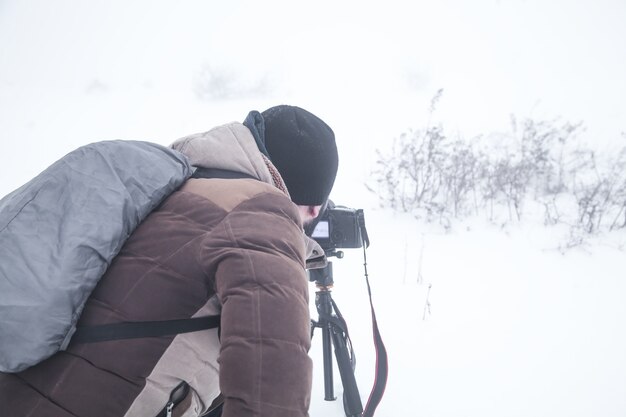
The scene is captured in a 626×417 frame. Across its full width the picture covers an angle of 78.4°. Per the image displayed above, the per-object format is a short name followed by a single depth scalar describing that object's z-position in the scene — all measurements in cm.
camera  149
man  64
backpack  63
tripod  164
